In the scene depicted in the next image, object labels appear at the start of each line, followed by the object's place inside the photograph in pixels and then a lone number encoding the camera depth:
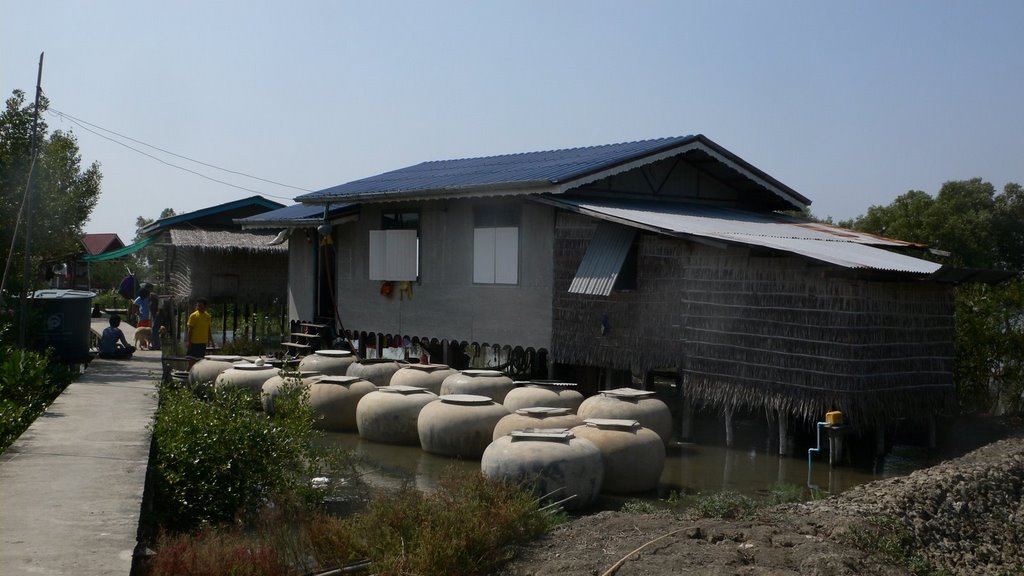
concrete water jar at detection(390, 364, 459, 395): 16.78
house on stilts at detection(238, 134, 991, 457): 13.14
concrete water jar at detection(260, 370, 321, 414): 15.64
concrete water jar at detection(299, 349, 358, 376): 18.33
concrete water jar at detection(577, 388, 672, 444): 13.48
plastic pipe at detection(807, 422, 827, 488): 12.68
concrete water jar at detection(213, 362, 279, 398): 16.78
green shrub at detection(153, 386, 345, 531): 8.32
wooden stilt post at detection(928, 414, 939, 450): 14.51
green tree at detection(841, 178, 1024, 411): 28.02
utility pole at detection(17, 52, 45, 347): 14.25
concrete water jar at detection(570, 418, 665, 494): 11.19
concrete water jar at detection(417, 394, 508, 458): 13.08
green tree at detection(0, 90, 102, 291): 16.44
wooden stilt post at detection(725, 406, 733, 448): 14.43
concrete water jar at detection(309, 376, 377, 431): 15.51
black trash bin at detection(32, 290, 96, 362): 16.27
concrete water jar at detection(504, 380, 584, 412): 14.51
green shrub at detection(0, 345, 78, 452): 10.30
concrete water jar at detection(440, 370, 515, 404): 15.70
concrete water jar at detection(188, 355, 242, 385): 17.73
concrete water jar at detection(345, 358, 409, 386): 17.69
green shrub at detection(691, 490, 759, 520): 8.75
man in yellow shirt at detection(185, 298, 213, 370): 19.30
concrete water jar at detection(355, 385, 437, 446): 14.35
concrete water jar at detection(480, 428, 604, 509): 10.01
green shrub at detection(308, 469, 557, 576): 7.03
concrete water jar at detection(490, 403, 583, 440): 12.04
